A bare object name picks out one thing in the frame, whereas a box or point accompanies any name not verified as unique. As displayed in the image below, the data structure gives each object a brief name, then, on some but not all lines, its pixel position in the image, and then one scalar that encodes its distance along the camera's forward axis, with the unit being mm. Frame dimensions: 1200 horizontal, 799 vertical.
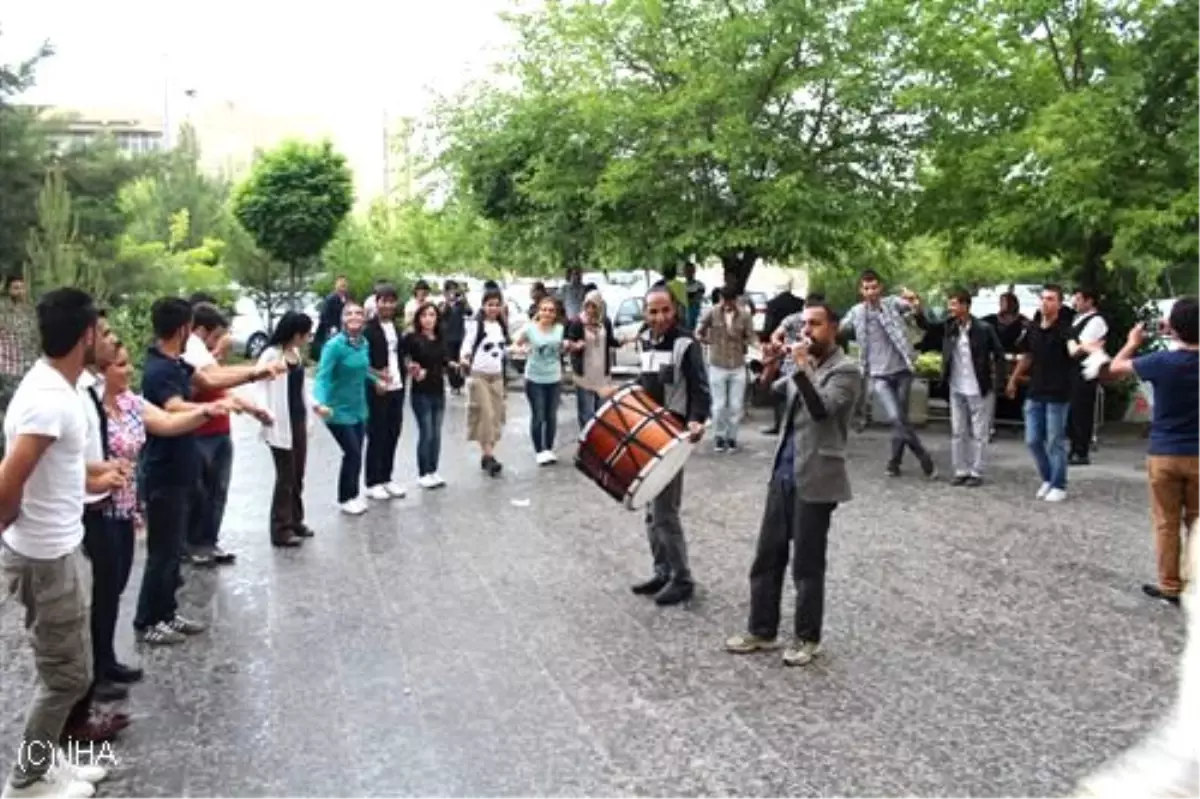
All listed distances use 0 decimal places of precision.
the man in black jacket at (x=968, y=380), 9914
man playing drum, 6551
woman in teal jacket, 8469
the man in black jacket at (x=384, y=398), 9117
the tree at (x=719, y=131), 12656
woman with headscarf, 11602
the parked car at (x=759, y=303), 18812
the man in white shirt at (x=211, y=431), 6484
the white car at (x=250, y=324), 25047
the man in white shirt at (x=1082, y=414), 10445
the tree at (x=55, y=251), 10328
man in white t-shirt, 3941
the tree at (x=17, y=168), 14688
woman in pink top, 5039
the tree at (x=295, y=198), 23000
